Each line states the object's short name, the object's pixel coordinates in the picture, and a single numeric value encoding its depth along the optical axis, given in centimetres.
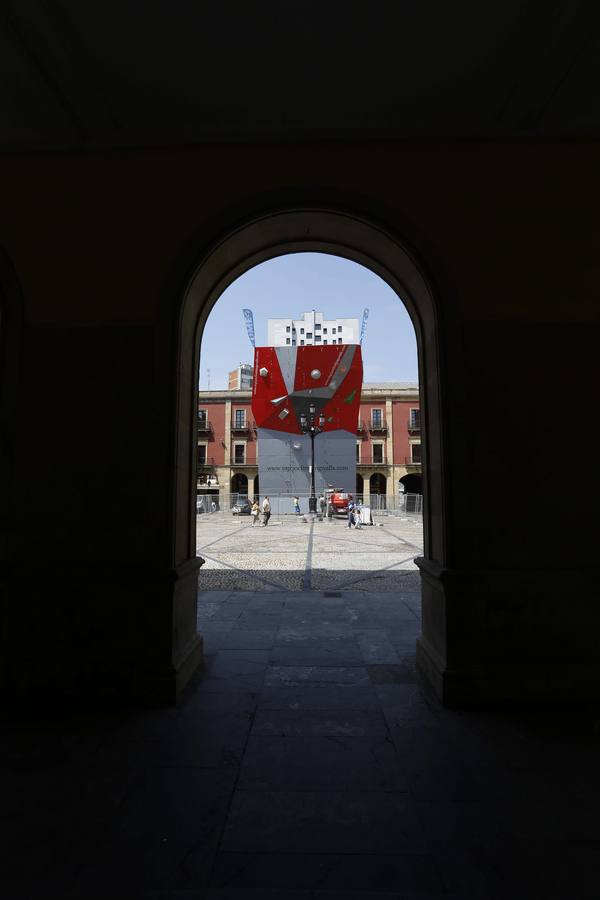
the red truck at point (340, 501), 2298
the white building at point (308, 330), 7531
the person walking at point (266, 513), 1878
